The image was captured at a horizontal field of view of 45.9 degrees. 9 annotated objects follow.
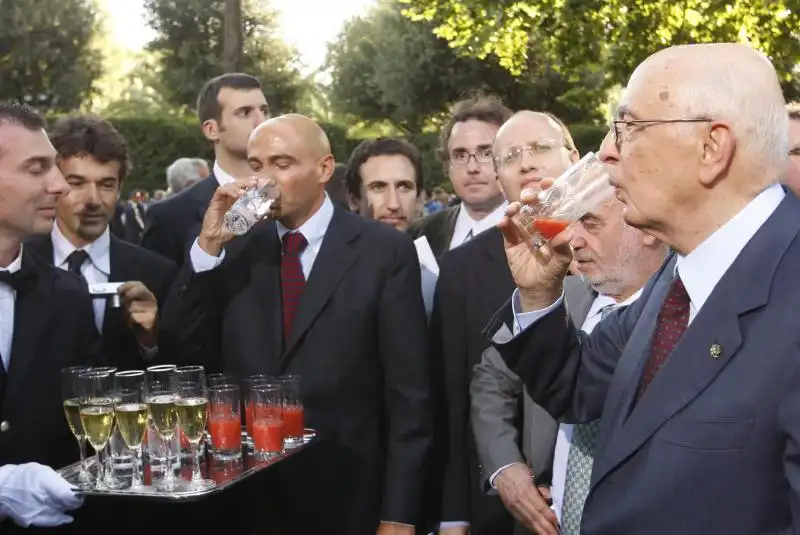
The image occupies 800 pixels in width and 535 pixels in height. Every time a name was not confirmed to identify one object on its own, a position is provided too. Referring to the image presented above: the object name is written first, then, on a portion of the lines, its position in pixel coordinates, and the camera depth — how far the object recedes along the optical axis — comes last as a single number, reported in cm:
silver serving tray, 288
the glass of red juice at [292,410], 343
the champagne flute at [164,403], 314
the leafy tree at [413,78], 3259
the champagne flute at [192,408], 313
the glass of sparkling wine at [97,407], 313
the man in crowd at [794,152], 439
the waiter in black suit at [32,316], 352
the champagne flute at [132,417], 313
